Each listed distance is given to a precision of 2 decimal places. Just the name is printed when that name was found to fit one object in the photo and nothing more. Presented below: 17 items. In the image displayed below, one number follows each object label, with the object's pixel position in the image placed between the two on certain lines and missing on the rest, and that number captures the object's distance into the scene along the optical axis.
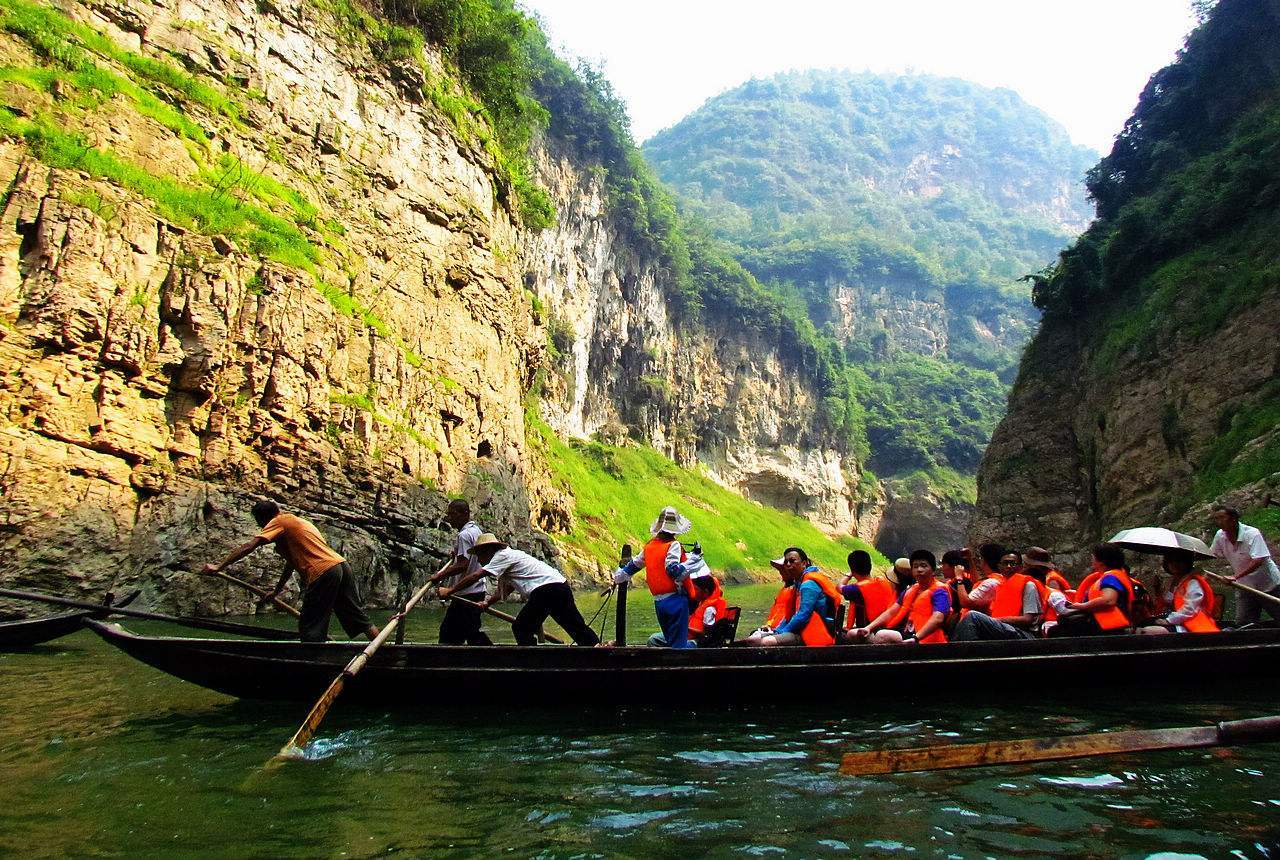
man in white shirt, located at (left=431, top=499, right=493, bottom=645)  8.52
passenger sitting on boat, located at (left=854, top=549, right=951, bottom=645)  8.03
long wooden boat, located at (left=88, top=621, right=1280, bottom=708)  6.71
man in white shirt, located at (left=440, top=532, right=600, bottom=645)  8.23
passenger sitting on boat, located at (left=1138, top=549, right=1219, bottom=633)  8.48
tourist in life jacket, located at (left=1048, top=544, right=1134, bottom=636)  8.52
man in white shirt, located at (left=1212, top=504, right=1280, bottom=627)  8.93
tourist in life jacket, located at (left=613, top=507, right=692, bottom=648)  7.97
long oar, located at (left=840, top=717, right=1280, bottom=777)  3.61
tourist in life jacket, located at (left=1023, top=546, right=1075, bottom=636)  9.07
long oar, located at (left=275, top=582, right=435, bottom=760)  5.30
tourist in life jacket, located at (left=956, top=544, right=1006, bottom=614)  9.38
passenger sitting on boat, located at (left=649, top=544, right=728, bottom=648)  9.23
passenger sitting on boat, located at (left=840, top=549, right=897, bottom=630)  8.97
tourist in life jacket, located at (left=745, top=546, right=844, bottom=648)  8.12
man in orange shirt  7.46
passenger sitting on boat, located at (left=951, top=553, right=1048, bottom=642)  8.31
